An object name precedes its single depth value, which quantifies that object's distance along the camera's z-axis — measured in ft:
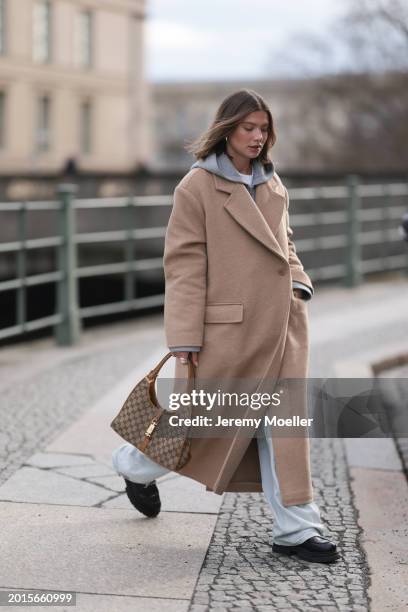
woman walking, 26.00
